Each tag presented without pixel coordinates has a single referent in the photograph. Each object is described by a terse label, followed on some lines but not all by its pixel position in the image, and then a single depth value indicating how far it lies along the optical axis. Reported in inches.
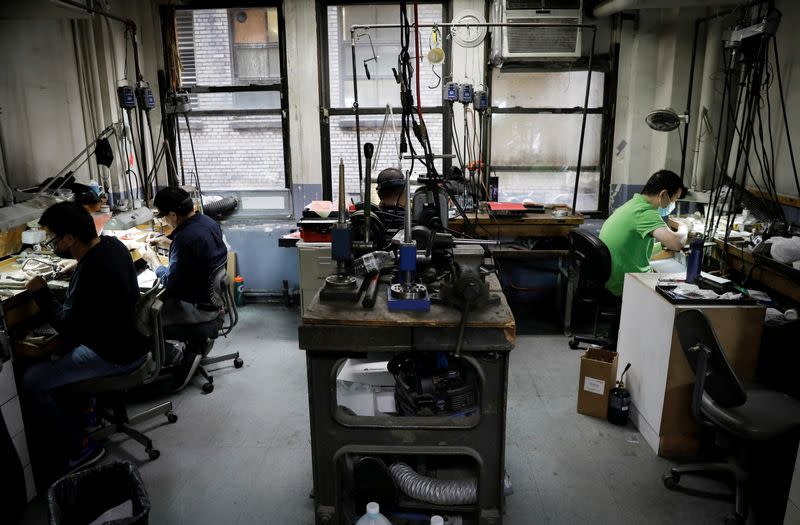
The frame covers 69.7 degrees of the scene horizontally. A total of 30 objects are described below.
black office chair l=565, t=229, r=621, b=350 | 131.8
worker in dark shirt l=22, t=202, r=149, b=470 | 92.9
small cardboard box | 112.8
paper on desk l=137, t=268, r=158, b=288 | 124.3
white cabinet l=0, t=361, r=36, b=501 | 86.2
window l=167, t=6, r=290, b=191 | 179.6
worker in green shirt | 129.3
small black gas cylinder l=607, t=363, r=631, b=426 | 111.3
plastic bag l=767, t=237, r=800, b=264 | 112.1
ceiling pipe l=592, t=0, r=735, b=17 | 142.4
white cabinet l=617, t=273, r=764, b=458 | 95.6
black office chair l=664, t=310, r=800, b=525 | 79.4
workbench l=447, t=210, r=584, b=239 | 162.1
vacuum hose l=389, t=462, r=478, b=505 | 81.0
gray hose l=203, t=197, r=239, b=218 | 179.0
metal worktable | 73.1
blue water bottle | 102.0
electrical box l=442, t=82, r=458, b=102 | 160.4
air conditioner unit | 166.9
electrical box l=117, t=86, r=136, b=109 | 148.5
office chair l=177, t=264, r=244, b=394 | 121.3
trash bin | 76.7
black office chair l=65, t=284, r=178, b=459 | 97.1
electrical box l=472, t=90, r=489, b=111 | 161.2
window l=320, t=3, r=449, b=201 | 178.5
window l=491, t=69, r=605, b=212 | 180.1
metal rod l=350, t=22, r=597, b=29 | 151.3
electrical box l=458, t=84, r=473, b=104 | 160.9
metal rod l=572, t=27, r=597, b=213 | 153.1
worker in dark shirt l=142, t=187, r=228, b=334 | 119.2
